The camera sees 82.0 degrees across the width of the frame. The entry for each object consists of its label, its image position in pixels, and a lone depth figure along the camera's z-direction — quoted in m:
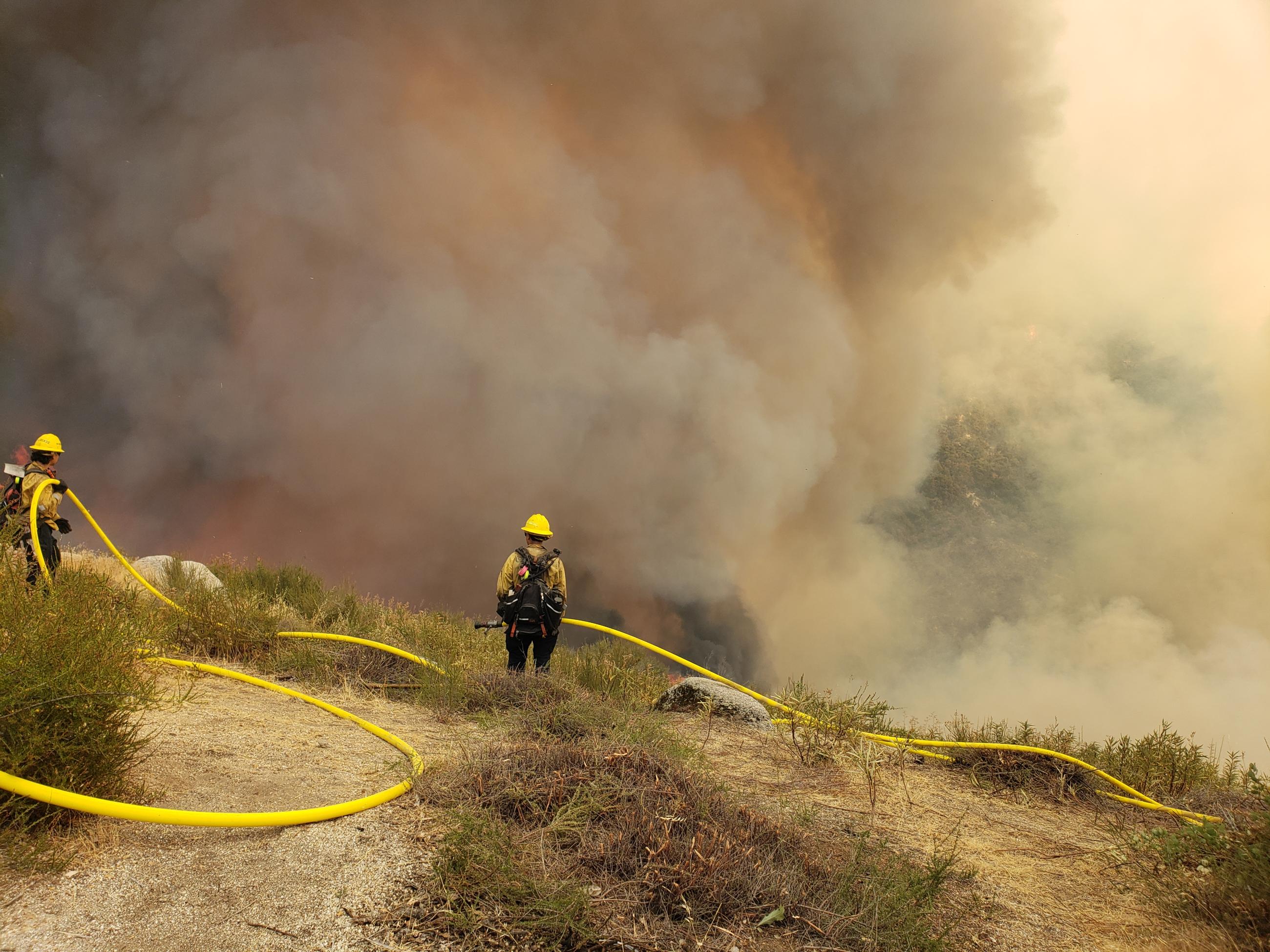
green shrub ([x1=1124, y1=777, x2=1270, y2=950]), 3.75
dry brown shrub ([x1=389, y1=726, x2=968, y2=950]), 3.50
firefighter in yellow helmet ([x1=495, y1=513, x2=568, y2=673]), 8.73
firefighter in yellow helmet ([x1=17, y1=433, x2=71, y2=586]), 9.25
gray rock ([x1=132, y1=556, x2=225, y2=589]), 12.28
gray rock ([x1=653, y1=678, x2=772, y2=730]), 8.99
